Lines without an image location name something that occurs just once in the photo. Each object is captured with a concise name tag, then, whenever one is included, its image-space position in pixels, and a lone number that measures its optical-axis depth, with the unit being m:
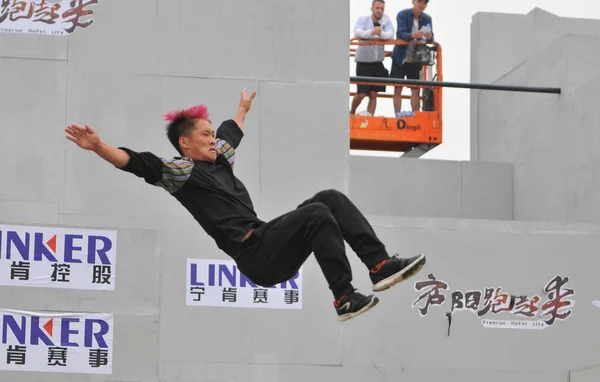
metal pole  16.09
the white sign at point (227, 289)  13.51
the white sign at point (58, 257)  13.16
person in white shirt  16.66
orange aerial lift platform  17.36
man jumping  8.52
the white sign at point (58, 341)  13.02
